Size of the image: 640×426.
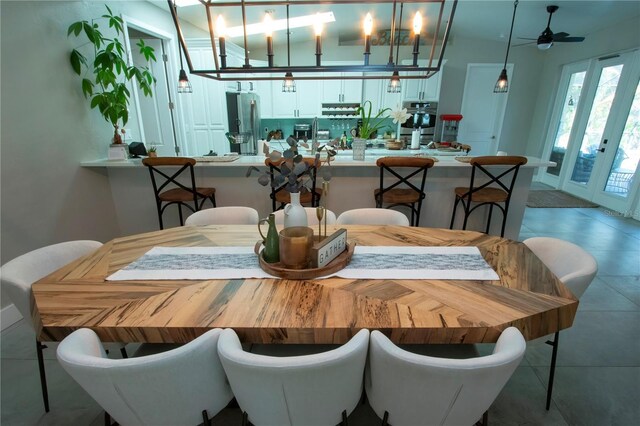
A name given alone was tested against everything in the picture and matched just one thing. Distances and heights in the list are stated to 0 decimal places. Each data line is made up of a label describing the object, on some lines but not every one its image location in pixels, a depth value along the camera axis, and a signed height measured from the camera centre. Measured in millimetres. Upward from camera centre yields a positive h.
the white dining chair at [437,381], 807 -707
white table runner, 1304 -634
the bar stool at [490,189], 2537 -596
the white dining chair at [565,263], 1263 -618
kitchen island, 3012 -705
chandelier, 1515 +1353
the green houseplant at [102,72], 2553 +375
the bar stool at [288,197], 2629 -673
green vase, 1366 -547
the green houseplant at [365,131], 2823 -101
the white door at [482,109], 5781 +232
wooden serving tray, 1277 -616
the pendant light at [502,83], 3883 +481
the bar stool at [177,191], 2531 -661
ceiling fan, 3754 +999
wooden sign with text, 1295 -550
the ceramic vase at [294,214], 1373 -410
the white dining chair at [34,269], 1240 -678
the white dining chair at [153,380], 820 -725
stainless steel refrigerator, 5172 -37
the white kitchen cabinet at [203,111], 4890 +97
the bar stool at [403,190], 2516 -619
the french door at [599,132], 4246 -120
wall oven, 5750 +51
